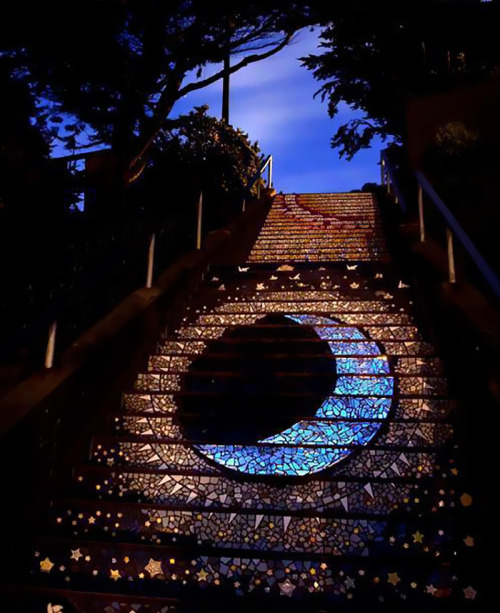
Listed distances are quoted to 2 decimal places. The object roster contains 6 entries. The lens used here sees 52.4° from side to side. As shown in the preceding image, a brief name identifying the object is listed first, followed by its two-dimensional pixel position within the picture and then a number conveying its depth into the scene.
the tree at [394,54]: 11.05
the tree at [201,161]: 9.68
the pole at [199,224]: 6.09
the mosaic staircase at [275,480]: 2.60
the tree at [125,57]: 8.94
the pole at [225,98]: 14.93
